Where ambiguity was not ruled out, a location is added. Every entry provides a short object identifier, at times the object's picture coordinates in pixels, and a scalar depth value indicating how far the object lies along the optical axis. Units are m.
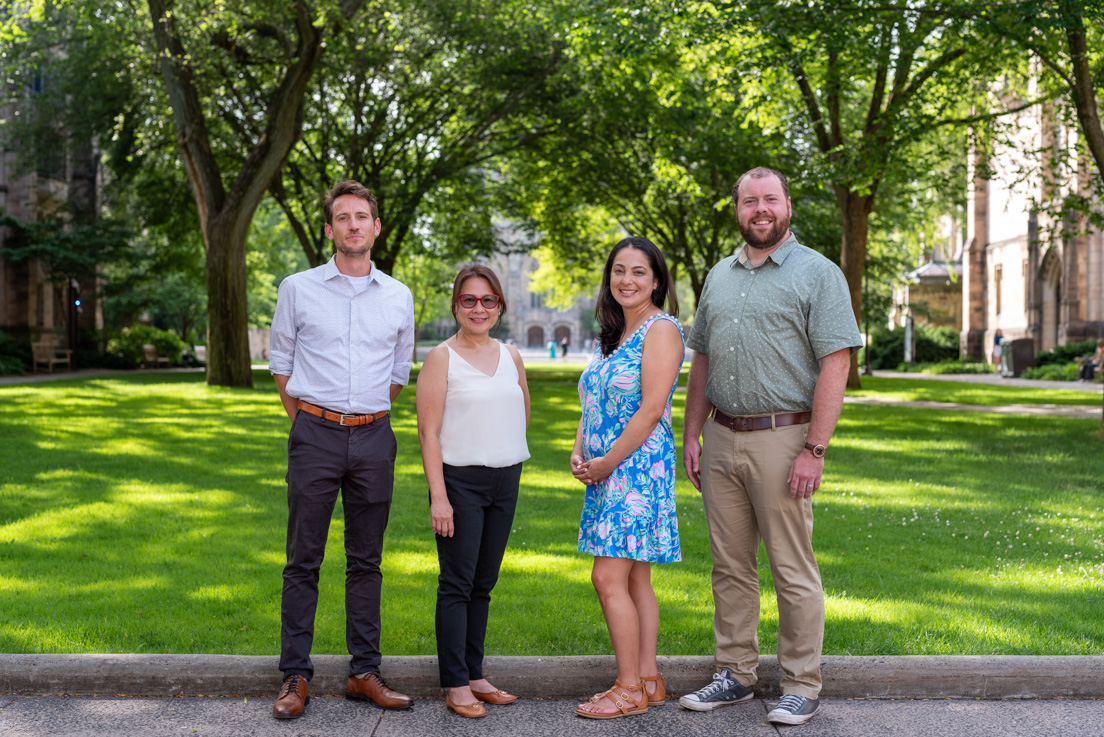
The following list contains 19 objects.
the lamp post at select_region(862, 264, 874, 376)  39.33
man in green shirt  4.11
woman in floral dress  4.07
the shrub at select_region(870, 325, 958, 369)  47.97
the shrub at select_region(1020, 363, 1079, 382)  33.28
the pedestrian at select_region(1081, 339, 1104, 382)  30.81
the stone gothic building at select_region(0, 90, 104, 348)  36.00
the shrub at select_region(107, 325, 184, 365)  38.50
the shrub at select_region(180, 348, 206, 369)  42.62
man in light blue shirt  4.25
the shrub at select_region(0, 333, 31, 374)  30.48
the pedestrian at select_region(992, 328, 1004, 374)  39.09
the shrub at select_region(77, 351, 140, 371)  36.72
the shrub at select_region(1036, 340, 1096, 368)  35.41
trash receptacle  36.22
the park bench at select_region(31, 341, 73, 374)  32.94
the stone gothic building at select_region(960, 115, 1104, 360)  38.28
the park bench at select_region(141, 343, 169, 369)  38.47
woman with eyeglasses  4.17
